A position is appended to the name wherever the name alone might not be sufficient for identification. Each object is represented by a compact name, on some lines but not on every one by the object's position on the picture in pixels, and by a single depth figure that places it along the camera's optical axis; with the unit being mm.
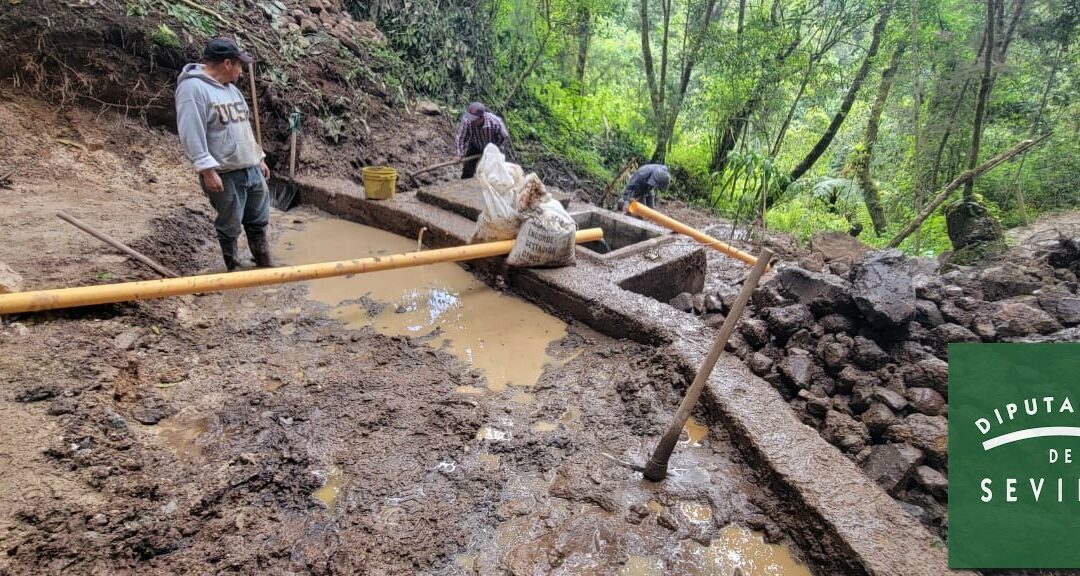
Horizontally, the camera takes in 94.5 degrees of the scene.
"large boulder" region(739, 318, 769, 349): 2980
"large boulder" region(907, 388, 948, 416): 2365
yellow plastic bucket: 5367
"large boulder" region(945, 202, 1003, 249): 5840
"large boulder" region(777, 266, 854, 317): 2965
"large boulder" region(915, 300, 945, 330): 2941
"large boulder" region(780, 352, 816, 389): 2680
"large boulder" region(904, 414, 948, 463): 2143
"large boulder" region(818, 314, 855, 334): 2900
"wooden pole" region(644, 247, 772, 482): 1928
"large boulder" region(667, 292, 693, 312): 3987
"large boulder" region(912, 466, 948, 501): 2053
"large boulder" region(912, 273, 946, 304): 3123
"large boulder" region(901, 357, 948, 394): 2459
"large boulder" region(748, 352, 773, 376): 2783
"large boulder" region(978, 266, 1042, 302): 3582
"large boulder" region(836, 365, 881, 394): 2596
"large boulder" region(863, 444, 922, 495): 2104
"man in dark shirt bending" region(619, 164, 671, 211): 7148
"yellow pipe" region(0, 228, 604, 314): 2555
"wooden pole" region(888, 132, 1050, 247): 4926
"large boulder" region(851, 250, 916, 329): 2744
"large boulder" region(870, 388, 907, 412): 2408
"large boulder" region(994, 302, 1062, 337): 2807
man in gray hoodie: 3312
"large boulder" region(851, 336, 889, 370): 2699
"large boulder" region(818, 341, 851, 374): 2715
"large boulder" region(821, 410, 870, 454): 2318
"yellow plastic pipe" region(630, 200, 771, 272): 4793
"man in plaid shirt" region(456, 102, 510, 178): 6201
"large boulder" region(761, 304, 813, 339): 2953
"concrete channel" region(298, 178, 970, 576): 1811
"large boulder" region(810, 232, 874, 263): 6324
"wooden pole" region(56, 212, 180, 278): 3363
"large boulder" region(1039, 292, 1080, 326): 2928
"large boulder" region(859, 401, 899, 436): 2354
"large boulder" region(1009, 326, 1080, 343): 2617
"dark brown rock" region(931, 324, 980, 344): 2793
